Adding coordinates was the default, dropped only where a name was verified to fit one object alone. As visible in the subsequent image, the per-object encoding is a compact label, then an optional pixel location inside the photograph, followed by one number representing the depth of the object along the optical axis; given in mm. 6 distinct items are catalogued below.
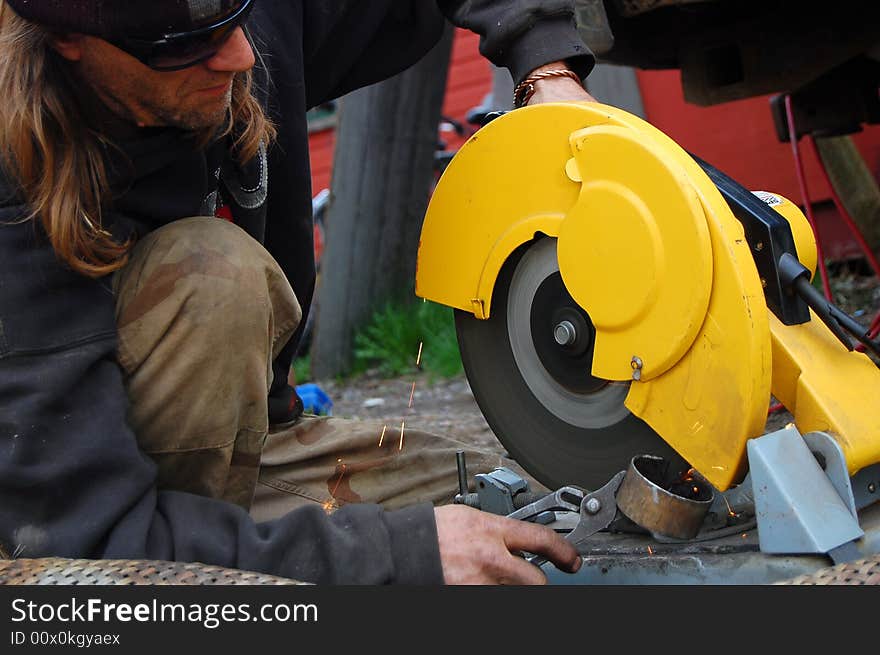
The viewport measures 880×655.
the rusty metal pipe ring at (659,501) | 1512
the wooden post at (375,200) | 4703
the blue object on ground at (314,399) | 2973
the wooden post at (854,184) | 3449
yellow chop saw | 1470
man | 1436
